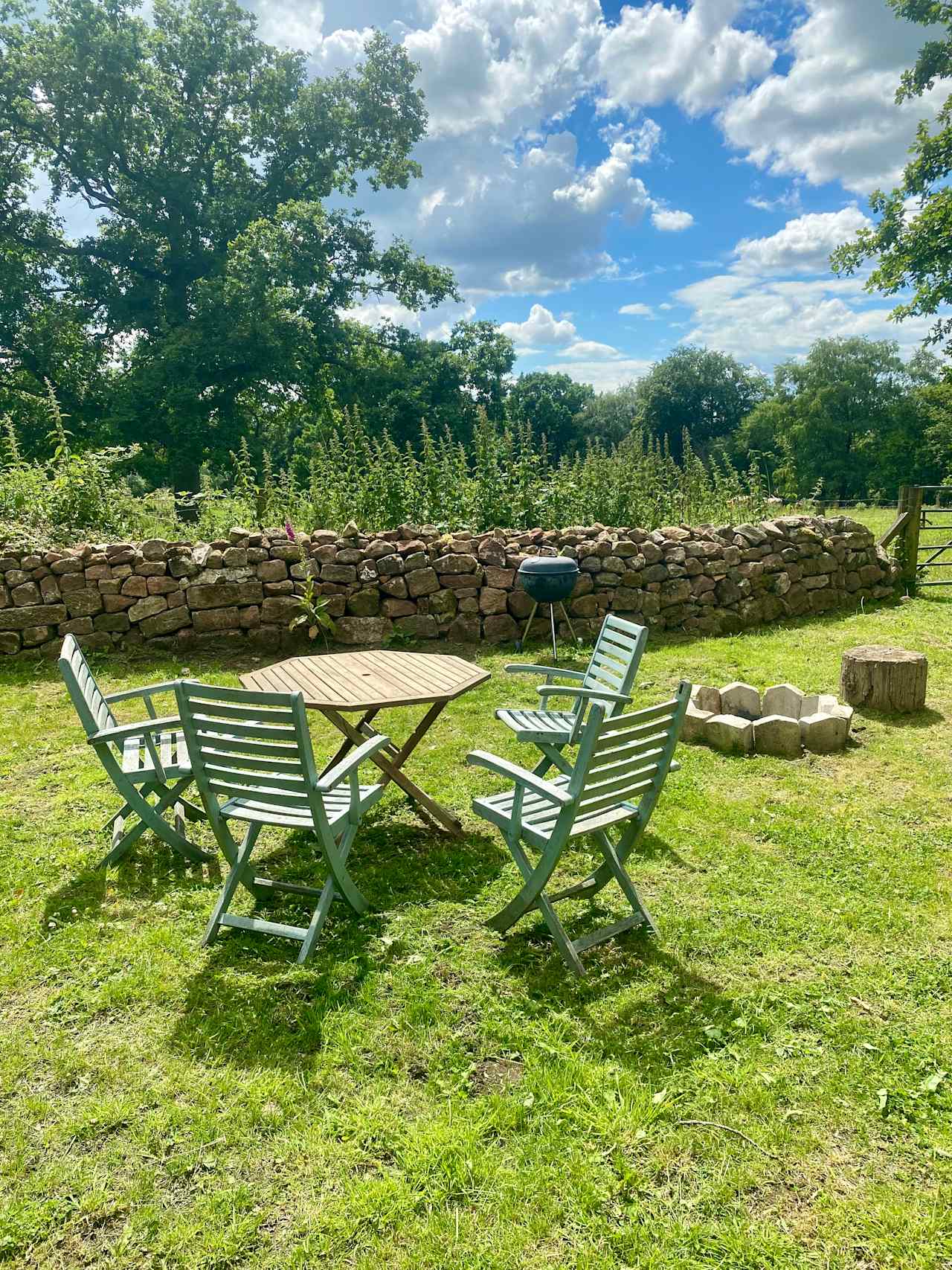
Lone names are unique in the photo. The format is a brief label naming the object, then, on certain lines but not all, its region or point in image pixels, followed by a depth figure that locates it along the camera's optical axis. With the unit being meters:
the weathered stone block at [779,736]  4.61
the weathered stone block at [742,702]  5.07
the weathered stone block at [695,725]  4.85
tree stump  5.21
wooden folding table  3.43
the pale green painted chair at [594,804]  2.55
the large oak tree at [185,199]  17.05
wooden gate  9.22
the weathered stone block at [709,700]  5.14
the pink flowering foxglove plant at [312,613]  7.00
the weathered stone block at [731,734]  4.69
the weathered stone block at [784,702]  5.05
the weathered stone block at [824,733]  4.64
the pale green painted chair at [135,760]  3.32
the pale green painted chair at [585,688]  3.57
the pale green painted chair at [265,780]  2.65
